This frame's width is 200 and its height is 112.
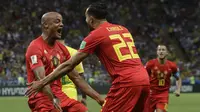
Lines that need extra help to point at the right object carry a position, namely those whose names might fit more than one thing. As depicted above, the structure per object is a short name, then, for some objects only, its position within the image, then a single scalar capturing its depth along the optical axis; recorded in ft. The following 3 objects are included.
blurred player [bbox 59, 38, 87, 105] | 59.67
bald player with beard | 48.39
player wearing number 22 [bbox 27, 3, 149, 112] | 43.60
